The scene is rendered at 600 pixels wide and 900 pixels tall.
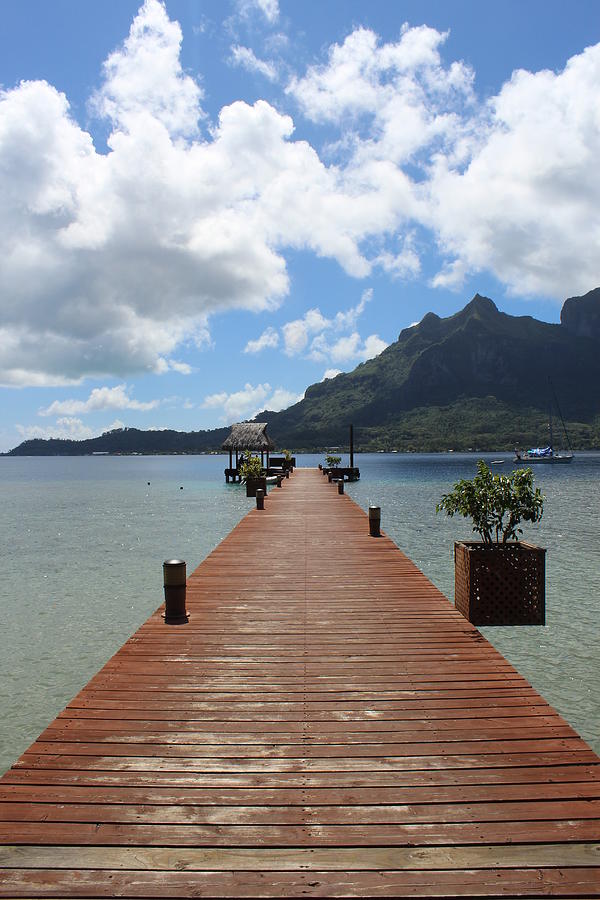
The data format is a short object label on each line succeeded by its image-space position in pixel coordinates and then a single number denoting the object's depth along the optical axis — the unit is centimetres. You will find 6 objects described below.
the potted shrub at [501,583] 860
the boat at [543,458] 10544
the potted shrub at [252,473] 3753
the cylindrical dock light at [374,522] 1566
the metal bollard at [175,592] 819
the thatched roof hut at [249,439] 5181
